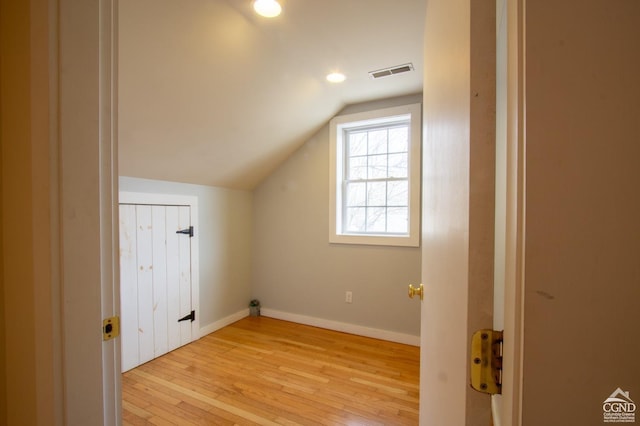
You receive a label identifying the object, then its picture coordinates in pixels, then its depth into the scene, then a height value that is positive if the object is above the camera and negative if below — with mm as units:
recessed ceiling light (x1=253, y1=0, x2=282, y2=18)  1441 +1080
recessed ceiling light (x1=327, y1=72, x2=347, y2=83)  2200 +1073
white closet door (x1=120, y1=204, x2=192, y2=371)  2145 -619
